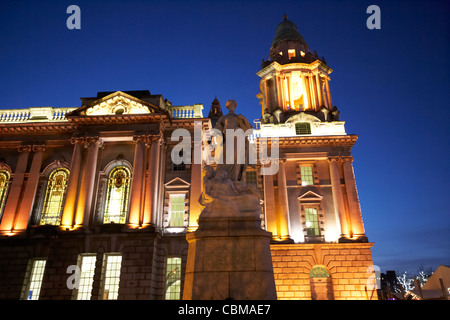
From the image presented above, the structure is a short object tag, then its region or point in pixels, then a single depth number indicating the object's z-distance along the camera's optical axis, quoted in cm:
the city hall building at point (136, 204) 2228
